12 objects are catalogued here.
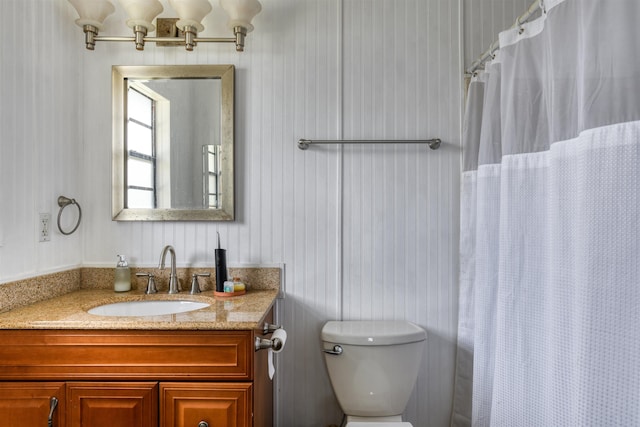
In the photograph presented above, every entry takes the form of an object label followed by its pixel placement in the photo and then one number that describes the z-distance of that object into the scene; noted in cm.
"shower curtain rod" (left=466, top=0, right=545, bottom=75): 121
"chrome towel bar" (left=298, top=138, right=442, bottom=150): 180
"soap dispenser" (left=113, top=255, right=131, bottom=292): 175
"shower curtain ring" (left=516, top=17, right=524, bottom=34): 127
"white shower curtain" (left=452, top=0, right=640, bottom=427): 85
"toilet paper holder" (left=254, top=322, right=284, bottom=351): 129
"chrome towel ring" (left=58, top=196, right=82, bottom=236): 169
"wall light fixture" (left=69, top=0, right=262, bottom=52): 167
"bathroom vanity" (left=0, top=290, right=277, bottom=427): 124
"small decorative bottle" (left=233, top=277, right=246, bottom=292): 170
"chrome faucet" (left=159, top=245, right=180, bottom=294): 175
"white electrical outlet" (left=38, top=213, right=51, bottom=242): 159
